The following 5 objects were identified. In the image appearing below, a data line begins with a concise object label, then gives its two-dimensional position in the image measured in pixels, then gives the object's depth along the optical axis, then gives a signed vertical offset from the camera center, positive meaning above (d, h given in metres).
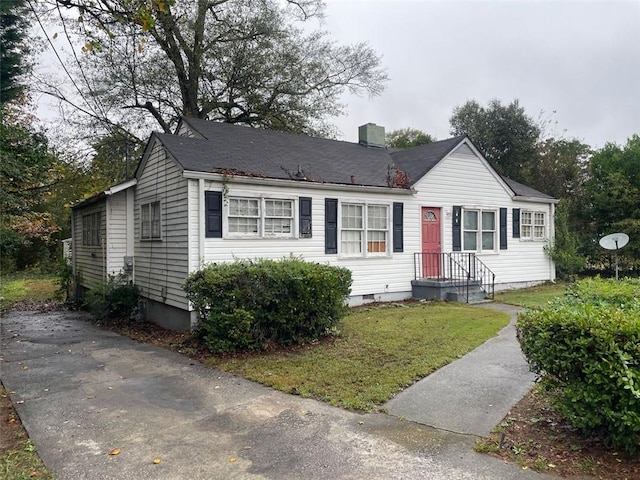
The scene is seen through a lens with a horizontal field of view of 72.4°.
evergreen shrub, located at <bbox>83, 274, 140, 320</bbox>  10.85 -1.48
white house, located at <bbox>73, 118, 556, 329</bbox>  9.41 +0.58
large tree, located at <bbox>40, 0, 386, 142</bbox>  18.58 +7.47
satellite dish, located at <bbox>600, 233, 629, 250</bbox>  11.91 -0.13
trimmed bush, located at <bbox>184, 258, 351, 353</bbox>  6.87 -1.04
